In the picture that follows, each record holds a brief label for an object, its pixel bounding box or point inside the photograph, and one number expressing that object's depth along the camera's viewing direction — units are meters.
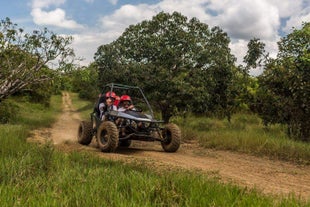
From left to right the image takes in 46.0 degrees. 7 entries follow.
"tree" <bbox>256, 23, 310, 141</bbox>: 11.95
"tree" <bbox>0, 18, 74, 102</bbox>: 14.91
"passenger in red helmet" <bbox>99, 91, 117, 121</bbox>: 10.66
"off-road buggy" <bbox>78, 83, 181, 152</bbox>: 9.74
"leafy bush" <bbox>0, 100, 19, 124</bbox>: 17.73
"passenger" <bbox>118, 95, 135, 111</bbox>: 10.72
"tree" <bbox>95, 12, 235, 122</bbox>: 15.27
